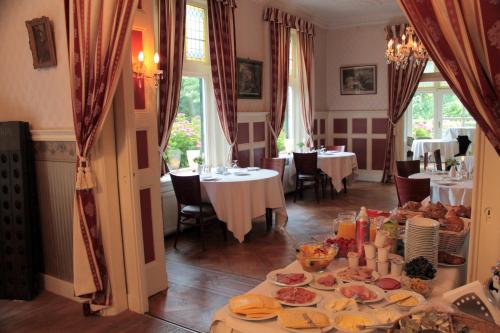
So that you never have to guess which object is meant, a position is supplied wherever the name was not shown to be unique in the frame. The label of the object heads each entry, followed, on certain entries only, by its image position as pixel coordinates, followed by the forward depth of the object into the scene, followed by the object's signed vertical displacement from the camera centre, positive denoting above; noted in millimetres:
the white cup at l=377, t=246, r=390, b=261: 1965 -620
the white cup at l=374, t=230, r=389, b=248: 1990 -561
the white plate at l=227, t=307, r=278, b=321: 1597 -739
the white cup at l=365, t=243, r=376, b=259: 2002 -618
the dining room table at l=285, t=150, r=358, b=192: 7672 -845
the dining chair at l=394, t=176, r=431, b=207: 4527 -750
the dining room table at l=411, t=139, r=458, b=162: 9391 -638
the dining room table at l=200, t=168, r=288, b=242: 5020 -908
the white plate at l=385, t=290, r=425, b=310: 1637 -711
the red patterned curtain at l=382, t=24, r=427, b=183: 8859 +606
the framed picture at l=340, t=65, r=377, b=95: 9383 +887
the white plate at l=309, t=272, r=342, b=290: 1833 -719
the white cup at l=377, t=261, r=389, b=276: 1967 -684
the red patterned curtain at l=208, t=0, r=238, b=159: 6238 +907
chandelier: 6758 +1089
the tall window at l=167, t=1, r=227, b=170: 5996 +201
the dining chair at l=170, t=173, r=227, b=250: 4902 -915
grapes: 1820 -654
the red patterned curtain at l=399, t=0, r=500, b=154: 1606 +272
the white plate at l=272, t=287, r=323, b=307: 1688 -726
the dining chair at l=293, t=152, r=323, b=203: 7395 -838
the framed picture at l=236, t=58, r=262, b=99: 7062 +739
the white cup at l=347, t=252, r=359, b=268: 2012 -662
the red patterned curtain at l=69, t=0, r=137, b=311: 3139 +223
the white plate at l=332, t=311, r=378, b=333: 1502 -728
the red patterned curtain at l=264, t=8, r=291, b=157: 7648 +988
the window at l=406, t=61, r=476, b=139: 10977 +187
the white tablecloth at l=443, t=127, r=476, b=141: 10234 -346
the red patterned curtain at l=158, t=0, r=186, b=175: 5340 +796
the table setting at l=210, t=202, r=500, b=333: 1524 -709
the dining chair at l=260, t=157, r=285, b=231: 6387 -646
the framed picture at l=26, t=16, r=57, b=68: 3479 +689
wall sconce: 3523 +459
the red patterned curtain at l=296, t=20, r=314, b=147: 8609 +1033
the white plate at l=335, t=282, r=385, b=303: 1707 -710
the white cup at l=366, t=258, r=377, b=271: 2010 -682
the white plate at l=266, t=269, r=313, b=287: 1866 -713
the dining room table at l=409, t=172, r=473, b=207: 4465 -776
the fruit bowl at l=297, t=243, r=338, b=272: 1996 -646
